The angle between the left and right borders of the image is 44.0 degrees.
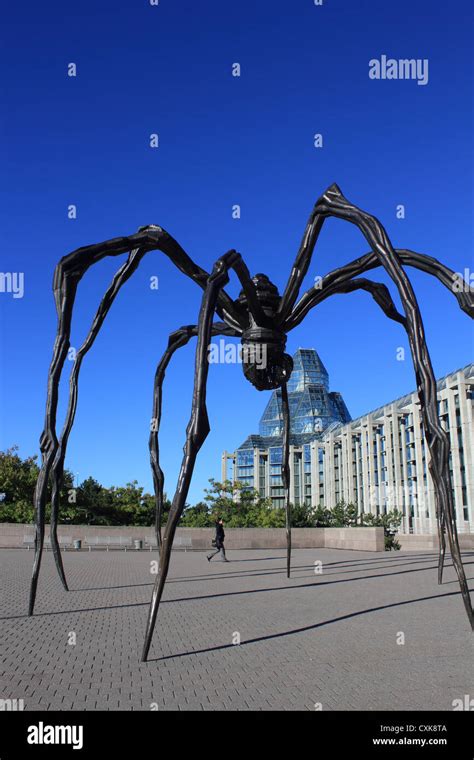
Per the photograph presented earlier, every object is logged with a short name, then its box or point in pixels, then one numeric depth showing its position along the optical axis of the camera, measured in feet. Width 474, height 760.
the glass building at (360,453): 150.71
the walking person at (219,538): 62.80
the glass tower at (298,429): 316.19
